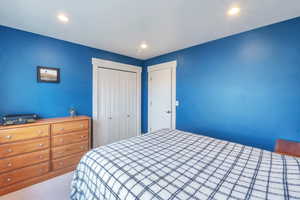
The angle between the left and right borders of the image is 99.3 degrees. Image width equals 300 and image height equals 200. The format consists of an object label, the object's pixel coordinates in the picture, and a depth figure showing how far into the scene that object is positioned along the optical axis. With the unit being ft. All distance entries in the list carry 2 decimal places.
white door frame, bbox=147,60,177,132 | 10.19
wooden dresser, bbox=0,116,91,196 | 5.58
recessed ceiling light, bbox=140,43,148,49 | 8.75
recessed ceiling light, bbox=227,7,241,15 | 5.10
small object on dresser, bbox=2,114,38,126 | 5.84
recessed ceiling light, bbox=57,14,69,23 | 5.60
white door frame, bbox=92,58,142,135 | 9.48
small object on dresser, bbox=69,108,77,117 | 8.16
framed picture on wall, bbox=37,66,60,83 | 7.32
